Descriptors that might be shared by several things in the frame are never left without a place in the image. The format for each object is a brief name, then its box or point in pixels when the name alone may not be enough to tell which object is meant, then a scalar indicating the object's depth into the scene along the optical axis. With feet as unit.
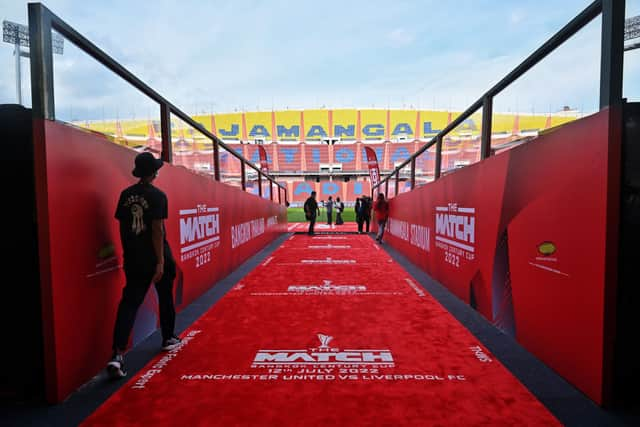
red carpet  6.61
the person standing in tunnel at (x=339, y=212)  70.08
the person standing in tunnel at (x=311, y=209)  44.01
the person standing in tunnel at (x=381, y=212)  34.73
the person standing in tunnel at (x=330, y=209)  65.10
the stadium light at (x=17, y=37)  81.59
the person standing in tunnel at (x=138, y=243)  8.33
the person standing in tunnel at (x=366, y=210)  50.01
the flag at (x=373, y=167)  56.85
